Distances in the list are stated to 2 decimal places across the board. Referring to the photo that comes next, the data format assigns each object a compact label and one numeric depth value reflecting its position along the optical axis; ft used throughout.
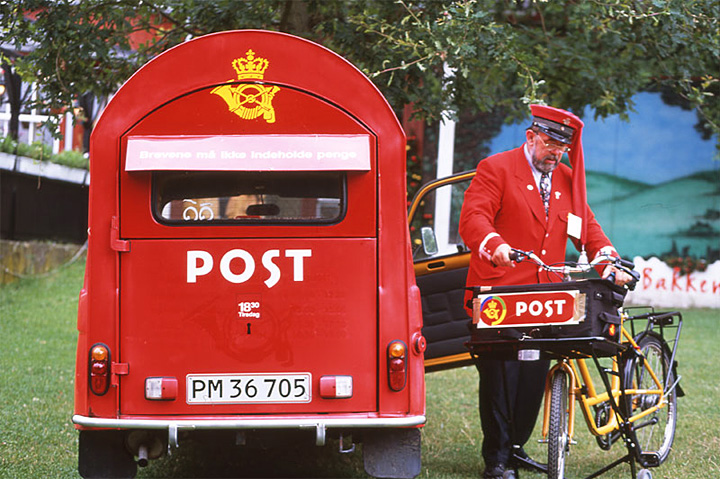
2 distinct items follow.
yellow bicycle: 33.12
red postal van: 33.37
